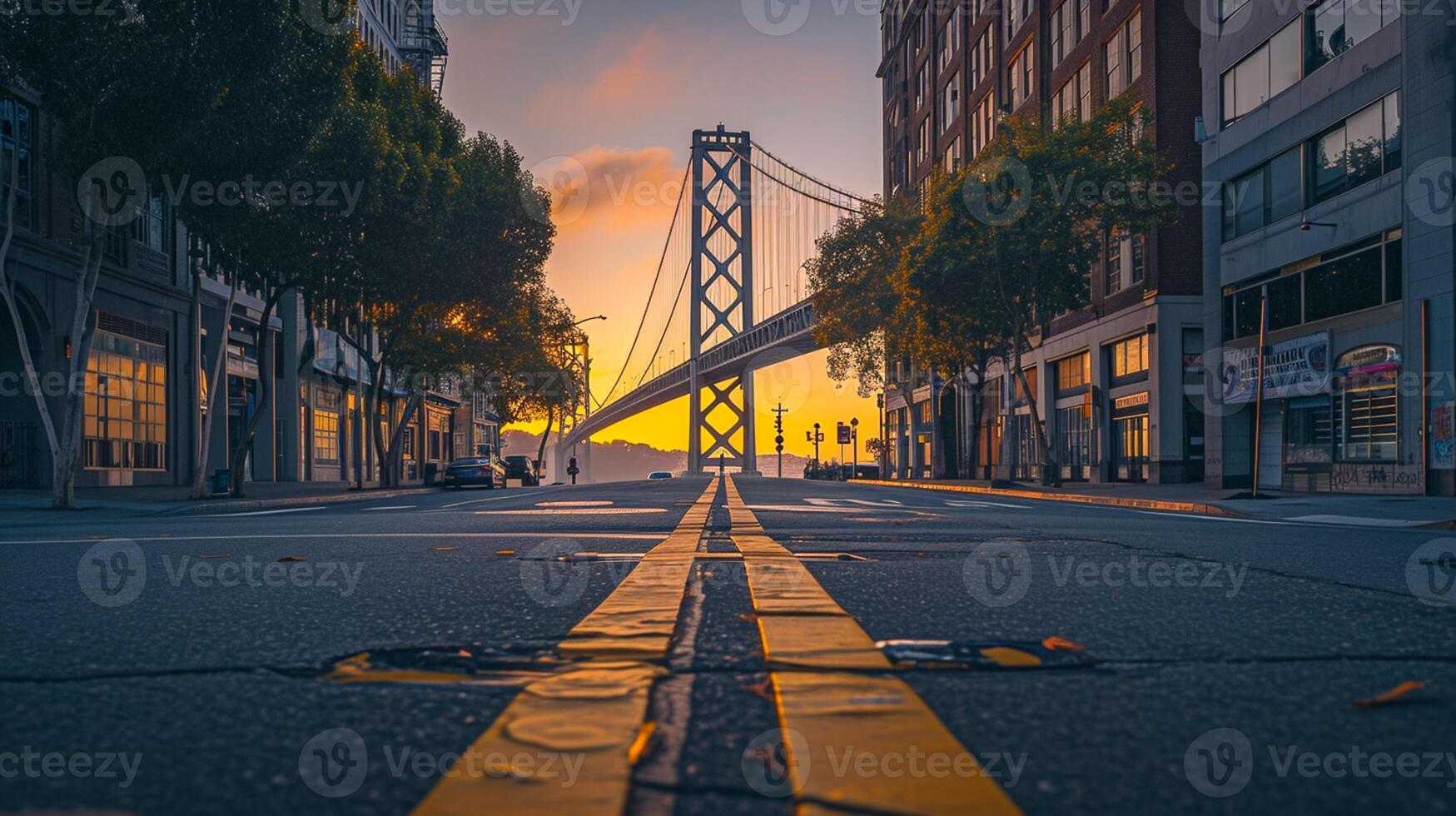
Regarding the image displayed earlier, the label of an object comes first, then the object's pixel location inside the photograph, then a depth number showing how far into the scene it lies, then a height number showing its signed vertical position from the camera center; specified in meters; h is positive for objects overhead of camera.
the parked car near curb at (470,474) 35.22 -1.27
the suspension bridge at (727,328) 67.19 +5.92
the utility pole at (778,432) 77.30 -0.01
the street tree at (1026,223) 27.50 +5.20
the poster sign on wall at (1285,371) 24.47 +1.38
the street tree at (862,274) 40.06 +5.74
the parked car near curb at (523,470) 51.62 -1.79
